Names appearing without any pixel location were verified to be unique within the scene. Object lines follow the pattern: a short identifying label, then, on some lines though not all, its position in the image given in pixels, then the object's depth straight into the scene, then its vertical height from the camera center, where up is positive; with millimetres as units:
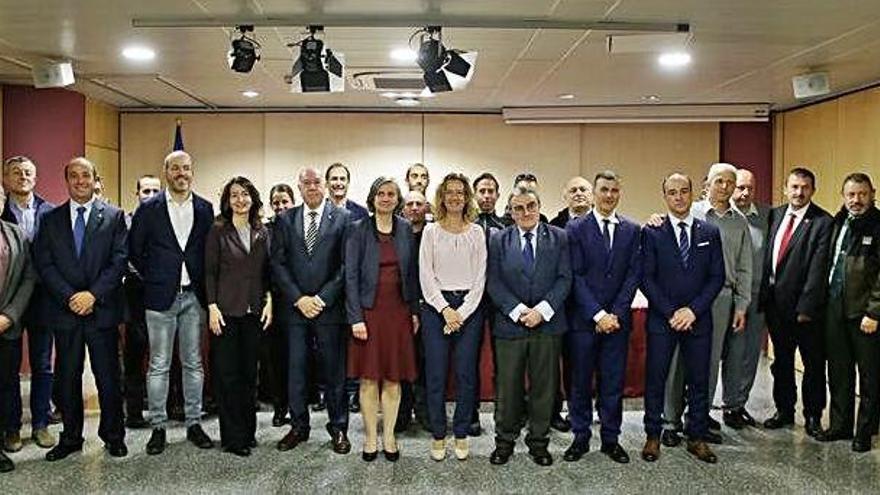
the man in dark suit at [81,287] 4578 -274
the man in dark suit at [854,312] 4930 -401
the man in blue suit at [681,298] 4703 -313
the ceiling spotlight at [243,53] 4941 +1045
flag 9073 +1012
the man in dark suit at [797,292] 5152 -310
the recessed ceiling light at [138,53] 5812 +1249
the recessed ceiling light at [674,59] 5988 +1279
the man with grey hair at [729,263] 5145 -134
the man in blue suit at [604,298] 4633 -310
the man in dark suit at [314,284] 4758 -255
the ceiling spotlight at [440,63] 5016 +1039
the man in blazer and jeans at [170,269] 4723 -180
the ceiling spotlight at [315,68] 5023 +995
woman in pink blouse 4539 -266
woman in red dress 4605 -293
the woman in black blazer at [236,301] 4668 -346
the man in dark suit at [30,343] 4828 -616
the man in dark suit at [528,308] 4547 -358
